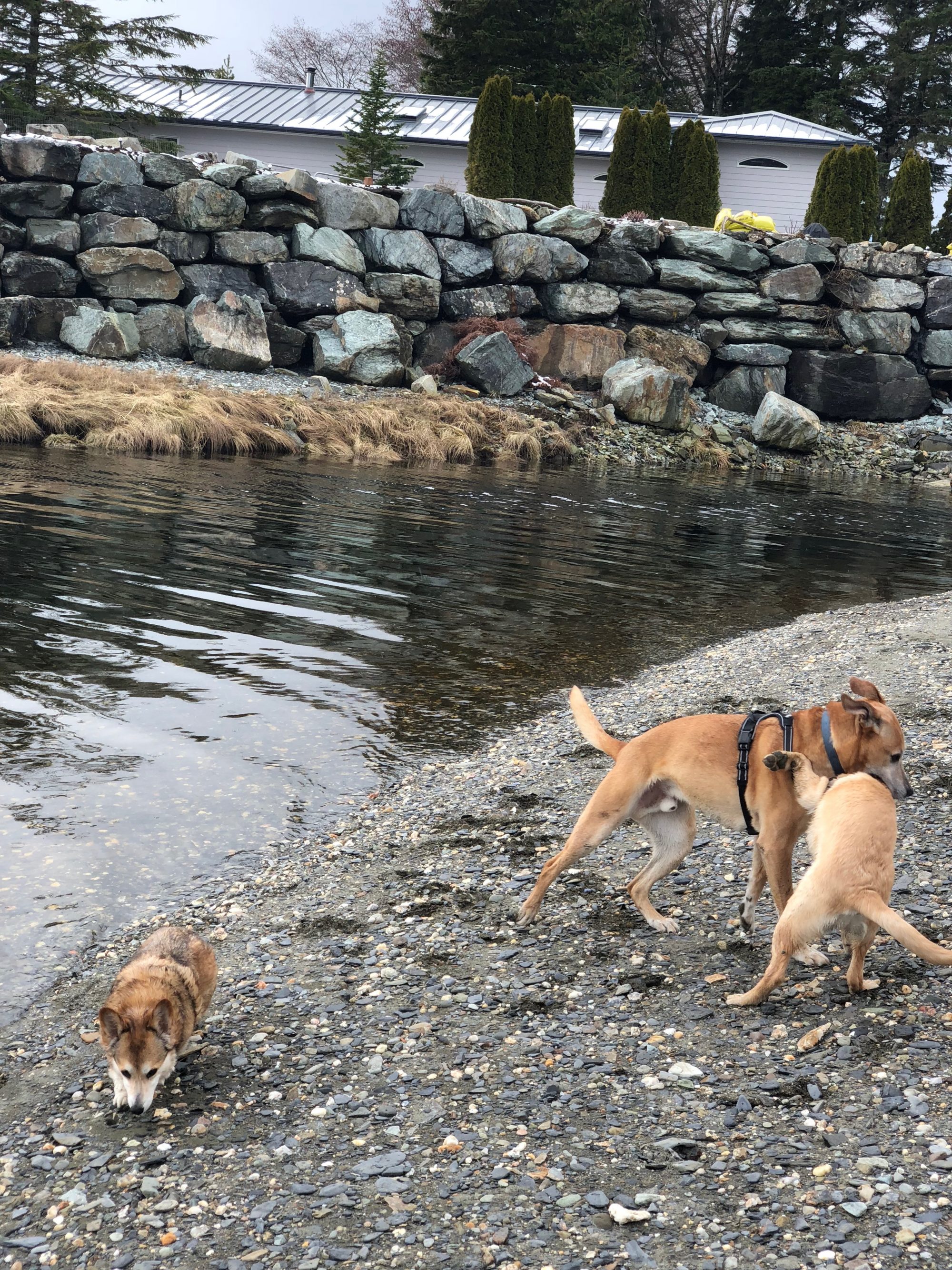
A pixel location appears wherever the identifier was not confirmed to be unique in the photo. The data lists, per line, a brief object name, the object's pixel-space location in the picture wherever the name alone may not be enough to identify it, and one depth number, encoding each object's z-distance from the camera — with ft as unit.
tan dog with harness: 14.80
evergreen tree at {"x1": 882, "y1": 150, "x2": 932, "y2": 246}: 114.62
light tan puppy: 12.62
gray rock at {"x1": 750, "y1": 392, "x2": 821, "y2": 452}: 96.48
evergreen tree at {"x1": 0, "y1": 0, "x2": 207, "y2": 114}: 112.27
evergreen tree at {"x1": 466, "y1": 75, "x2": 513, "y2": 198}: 108.27
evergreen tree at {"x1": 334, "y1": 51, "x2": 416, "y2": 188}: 115.75
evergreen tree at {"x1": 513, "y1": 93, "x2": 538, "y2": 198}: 109.40
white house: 127.54
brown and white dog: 11.69
